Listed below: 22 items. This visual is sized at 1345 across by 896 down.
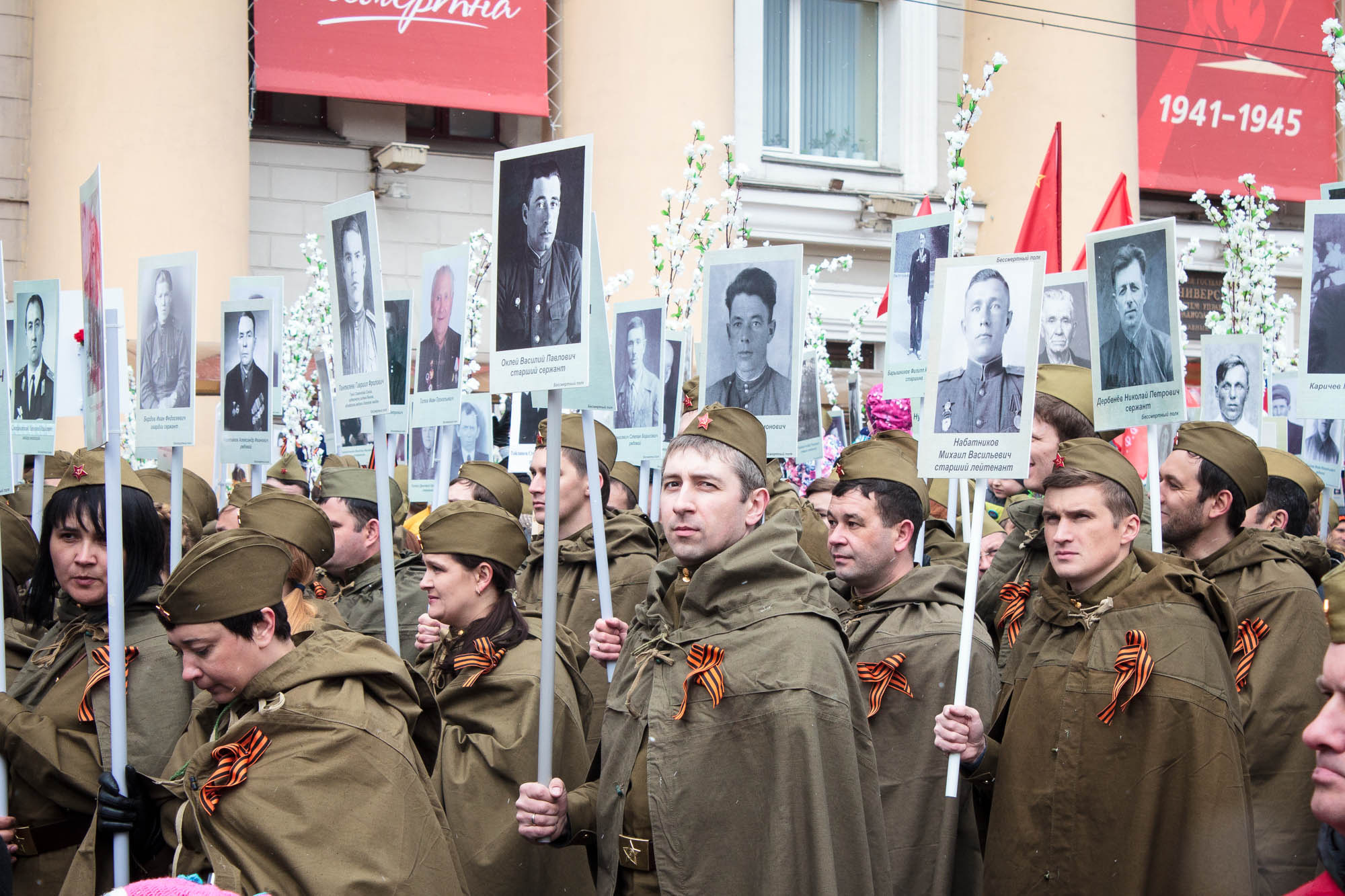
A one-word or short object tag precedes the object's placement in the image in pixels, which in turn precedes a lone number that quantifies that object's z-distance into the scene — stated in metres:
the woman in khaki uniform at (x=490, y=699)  4.26
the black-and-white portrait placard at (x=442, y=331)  6.57
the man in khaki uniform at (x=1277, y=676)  4.69
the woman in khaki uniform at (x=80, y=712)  4.00
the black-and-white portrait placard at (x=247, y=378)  6.72
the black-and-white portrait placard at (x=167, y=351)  5.61
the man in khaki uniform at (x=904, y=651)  4.36
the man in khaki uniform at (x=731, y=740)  3.45
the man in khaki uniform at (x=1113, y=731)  3.88
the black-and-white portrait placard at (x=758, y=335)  5.67
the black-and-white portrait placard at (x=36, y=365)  5.86
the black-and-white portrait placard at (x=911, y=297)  6.29
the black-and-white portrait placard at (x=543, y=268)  4.05
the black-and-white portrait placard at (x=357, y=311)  4.86
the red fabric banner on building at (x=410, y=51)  13.80
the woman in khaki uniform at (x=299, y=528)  4.73
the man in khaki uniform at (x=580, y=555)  5.78
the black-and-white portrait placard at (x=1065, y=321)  6.71
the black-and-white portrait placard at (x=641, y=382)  6.74
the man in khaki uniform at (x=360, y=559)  6.01
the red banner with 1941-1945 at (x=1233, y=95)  17.55
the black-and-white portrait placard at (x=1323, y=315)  5.12
